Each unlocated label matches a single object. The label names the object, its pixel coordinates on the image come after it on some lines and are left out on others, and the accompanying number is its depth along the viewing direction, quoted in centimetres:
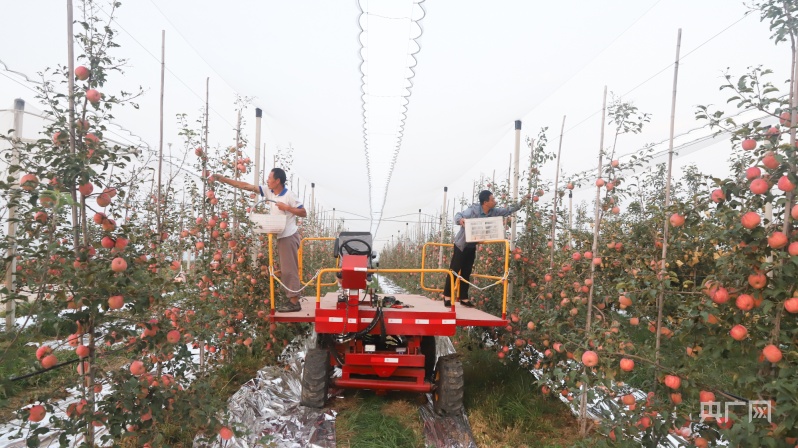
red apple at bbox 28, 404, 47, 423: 172
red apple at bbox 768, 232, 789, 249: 160
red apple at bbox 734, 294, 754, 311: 166
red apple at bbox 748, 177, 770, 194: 166
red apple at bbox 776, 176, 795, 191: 157
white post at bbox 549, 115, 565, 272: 449
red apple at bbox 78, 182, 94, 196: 191
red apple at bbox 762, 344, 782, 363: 158
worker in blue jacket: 497
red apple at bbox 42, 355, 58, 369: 177
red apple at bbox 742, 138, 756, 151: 177
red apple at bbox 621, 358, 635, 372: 214
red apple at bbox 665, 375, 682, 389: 195
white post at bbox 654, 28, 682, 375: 253
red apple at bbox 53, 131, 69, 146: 188
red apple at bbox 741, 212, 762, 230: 165
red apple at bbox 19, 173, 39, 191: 170
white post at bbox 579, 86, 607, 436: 336
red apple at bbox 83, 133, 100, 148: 192
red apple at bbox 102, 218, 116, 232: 193
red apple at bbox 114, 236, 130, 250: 195
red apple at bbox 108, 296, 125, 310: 180
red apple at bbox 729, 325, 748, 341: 167
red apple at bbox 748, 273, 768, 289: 165
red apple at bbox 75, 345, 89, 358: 190
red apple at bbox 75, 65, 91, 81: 201
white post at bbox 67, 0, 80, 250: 195
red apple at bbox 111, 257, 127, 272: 182
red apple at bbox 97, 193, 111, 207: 198
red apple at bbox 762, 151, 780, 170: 166
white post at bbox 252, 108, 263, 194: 594
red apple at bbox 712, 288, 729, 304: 174
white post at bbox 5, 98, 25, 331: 473
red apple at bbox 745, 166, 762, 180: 171
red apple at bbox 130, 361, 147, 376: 195
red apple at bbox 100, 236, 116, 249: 193
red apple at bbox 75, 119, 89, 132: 197
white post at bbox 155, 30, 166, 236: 321
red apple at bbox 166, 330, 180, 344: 203
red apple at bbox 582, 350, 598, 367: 221
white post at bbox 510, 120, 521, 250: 547
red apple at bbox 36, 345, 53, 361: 178
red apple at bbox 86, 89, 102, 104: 196
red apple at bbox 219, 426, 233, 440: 214
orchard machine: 353
